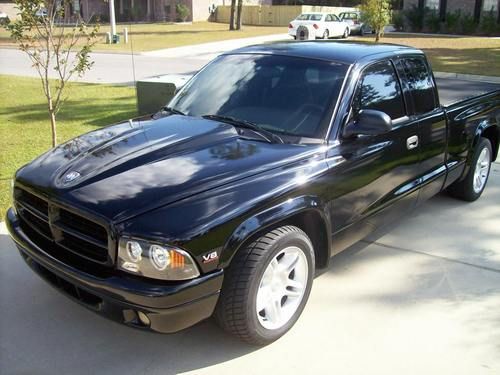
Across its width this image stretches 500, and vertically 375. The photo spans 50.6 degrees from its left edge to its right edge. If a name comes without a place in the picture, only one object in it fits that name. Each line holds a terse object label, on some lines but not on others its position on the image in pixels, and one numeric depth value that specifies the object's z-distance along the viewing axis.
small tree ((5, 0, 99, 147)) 5.73
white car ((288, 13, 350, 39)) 30.16
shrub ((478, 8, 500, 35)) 30.97
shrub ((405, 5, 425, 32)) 34.06
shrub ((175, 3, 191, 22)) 48.41
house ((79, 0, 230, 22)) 50.41
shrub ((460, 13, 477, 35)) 31.95
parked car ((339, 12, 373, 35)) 34.19
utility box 7.94
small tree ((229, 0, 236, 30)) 38.41
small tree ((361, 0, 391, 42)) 20.92
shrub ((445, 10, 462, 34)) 32.44
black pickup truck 2.69
